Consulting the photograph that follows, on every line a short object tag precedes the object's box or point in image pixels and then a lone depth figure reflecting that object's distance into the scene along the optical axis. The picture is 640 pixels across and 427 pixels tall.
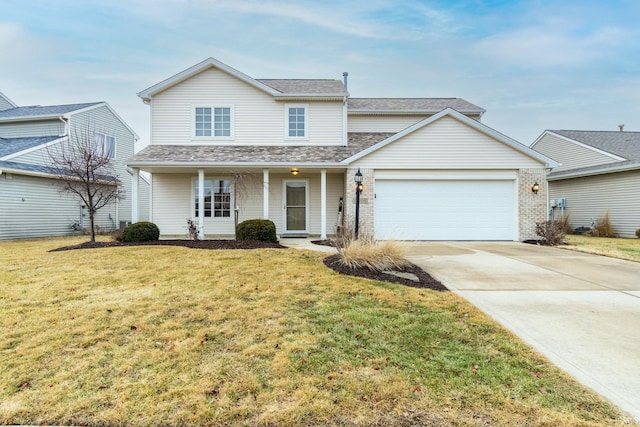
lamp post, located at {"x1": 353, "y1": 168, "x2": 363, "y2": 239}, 10.74
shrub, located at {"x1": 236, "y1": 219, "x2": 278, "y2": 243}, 11.02
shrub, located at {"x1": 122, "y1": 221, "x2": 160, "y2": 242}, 11.04
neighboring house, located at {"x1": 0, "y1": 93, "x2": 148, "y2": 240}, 13.98
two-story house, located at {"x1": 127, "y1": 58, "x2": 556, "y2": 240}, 12.27
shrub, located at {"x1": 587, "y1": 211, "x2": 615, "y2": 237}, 15.42
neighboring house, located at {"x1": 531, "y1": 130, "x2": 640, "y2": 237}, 14.96
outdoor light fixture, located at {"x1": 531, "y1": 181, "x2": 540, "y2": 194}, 12.06
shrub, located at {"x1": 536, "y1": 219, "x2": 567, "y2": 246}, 11.21
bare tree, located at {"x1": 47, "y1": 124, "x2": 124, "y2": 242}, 11.91
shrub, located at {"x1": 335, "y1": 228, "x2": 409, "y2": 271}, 6.72
